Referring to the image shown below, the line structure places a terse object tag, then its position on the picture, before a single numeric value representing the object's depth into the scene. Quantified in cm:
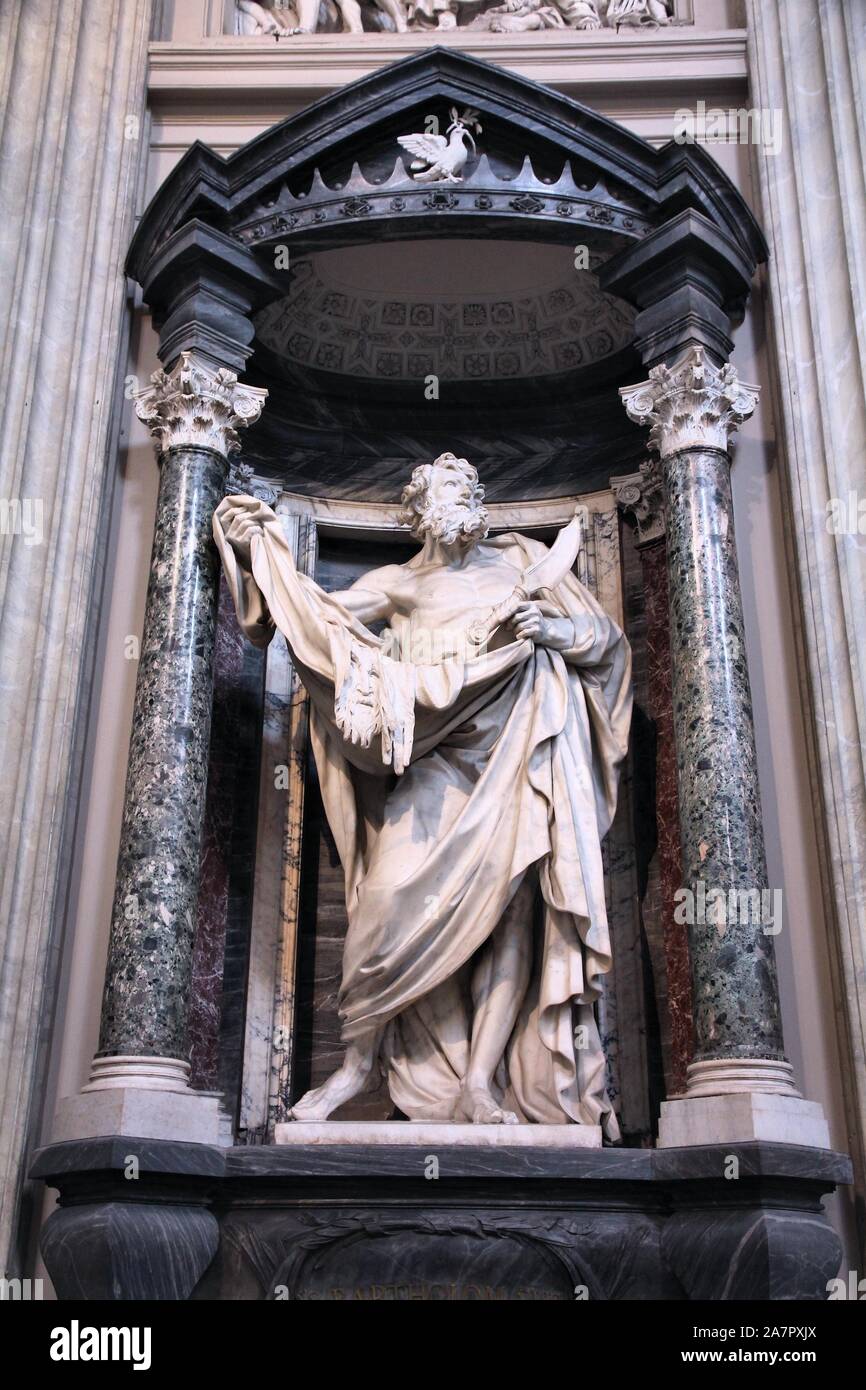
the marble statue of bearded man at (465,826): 536
